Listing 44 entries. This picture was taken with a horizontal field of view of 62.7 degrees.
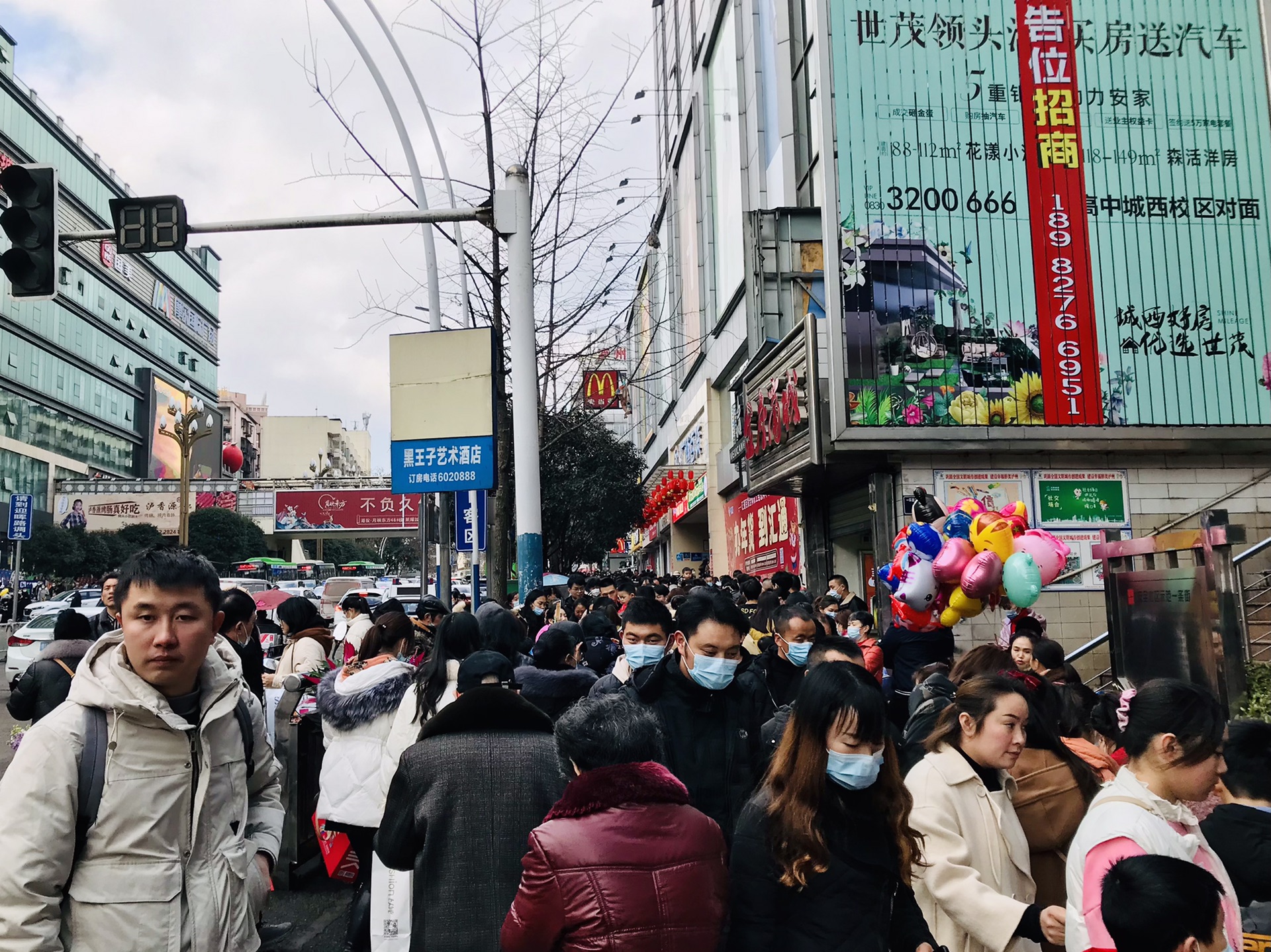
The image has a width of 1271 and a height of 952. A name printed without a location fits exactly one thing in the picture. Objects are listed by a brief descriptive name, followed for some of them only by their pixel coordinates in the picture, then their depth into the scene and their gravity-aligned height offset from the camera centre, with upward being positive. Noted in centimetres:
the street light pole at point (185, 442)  1905 +283
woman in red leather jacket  247 -71
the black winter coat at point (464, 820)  340 -79
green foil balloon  812 -12
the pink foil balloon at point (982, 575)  830 -7
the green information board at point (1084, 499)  1466 +91
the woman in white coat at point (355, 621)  794 -32
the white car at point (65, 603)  2319 -33
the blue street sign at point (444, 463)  962 +107
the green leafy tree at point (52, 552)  4750 +176
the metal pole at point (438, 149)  1098 +513
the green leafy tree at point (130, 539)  5303 +268
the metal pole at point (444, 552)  1238 +33
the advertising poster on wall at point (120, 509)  6425 +494
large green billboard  1430 +487
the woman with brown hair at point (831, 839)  277 -74
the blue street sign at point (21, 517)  3081 +222
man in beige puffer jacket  246 -53
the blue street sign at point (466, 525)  1499 +85
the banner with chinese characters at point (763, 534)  2088 +85
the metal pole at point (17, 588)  3072 +12
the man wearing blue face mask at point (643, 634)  484 -28
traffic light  822 +289
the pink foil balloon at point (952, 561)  848 +4
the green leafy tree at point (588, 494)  2800 +226
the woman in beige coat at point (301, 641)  786 -44
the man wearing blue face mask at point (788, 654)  611 -49
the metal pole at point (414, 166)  1054 +455
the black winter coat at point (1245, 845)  347 -97
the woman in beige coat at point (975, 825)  318 -83
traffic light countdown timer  875 +307
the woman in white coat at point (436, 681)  466 -46
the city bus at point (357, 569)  6888 +91
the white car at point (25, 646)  1980 -103
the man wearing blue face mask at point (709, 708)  413 -55
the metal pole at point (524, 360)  1013 +211
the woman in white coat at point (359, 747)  503 -79
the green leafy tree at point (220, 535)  6019 +300
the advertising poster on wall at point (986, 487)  1461 +110
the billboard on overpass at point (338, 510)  6462 +457
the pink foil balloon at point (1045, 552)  845 +10
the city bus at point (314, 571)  6212 +81
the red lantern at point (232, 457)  9081 +1126
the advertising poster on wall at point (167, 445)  8194 +1186
